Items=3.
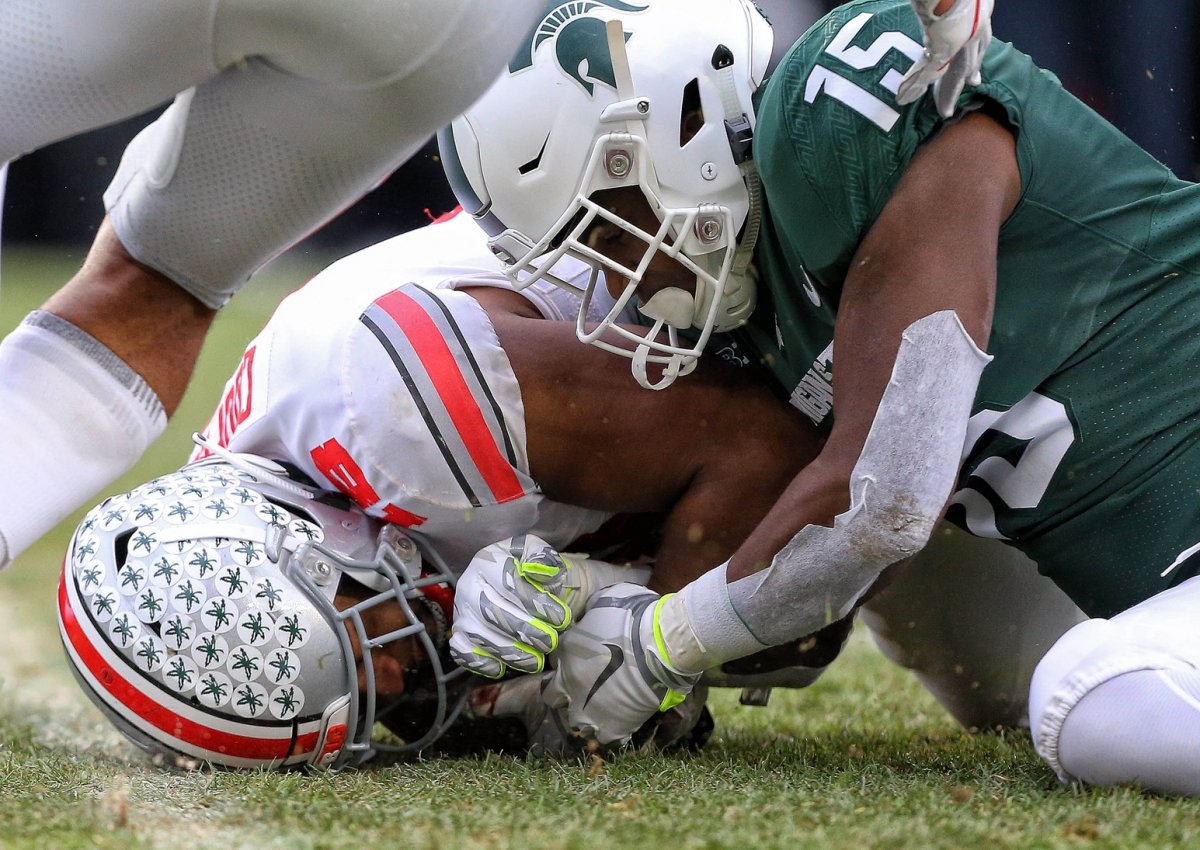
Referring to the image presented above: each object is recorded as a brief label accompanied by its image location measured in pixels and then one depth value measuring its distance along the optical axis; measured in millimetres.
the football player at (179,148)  11495
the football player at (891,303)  11594
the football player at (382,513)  11689
